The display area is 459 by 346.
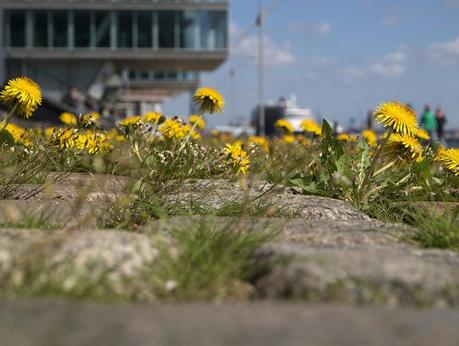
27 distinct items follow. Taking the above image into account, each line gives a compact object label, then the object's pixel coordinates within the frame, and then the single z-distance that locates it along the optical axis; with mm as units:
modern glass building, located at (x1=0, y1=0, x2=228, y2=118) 39312
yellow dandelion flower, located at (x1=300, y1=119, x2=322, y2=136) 5795
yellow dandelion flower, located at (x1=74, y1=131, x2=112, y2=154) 3941
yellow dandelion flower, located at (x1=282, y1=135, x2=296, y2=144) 6814
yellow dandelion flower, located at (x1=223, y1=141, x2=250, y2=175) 4129
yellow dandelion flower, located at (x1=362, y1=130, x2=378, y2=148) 6117
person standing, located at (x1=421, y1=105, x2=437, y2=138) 21192
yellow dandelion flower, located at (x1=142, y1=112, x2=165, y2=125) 4742
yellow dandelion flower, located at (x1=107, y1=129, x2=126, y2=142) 5038
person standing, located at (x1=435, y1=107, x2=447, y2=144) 23938
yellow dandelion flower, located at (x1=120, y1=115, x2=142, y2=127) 4227
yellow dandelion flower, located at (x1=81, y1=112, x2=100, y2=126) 3582
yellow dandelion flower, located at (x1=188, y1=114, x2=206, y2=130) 5652
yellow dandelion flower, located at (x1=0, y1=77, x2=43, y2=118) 3326
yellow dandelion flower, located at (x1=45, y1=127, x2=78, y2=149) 3430
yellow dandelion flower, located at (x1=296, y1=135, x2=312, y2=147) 5735
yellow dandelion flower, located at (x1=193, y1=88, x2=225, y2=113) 4102
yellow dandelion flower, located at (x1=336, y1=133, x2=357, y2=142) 4653
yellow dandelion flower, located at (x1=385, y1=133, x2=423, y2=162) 3691
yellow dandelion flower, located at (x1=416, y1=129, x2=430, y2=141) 4739
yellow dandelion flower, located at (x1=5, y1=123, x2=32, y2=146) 4677
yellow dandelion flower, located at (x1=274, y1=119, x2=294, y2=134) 7071
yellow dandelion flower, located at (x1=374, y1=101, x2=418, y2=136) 3465
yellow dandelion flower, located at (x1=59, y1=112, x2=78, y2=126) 6632
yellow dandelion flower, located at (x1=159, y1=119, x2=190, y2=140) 4488
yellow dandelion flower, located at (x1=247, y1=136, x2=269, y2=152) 4987
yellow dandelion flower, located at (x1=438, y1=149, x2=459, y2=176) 3705
